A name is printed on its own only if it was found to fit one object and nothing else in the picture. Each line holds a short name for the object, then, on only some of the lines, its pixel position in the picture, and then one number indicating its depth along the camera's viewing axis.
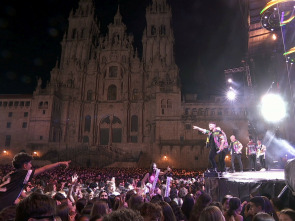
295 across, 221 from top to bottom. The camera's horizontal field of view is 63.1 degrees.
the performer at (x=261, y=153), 16.09
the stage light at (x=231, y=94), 26.92
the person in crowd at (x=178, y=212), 5.26
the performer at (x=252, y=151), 15.81
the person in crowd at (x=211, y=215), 3.19
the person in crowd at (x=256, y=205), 4.71
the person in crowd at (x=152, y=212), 3.40
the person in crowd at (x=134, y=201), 5.03
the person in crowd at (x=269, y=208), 4.93
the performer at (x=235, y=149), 15.40
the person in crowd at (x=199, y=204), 4.83
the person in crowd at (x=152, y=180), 10.22
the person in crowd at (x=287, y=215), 3.49
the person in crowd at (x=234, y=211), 4.71
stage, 7.04
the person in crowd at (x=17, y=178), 3.95
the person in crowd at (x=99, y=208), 4.02
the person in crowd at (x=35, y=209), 2.29
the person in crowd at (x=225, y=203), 5.66
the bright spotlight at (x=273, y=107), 18.00
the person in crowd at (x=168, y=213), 4.21
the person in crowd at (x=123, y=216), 1.94
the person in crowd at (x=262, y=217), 3.25
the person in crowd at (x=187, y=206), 5.79
